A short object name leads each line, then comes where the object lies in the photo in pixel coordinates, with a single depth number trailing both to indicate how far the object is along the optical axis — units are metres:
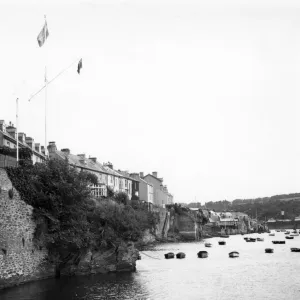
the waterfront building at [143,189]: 132.00
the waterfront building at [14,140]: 68.88
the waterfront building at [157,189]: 150.24
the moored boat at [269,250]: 98.88
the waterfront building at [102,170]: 94.19
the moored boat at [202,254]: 83.42
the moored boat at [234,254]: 86.44
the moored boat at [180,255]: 80.56
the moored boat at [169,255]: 79.28
